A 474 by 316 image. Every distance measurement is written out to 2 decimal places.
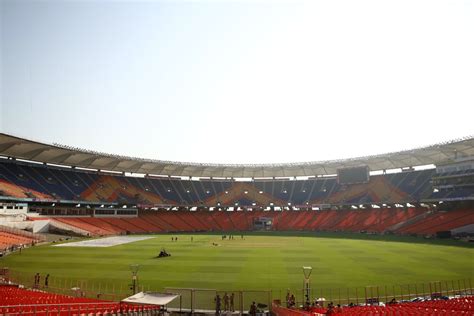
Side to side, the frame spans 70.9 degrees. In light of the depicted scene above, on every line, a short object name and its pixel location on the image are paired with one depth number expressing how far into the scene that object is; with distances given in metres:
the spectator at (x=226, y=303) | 18.80
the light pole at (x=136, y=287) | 21.81
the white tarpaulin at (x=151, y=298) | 16.16
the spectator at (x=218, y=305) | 18.16
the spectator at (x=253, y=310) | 17.73
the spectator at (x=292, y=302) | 18.95
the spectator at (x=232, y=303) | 18.84
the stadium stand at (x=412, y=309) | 13.68
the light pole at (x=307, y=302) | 18.59
